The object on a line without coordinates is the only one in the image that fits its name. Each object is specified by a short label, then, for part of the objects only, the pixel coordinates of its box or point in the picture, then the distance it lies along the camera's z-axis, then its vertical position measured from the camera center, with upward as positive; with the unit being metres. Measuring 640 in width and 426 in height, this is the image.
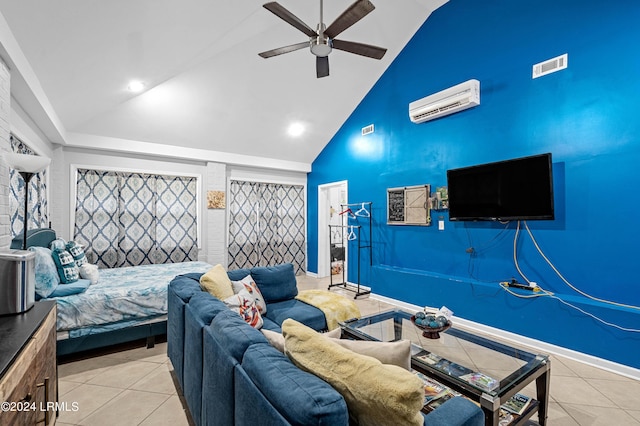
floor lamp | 2.29 +0.45
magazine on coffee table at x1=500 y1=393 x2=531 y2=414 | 1.79 -1.18
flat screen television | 3.05 +0.28
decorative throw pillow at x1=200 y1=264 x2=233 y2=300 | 2.36 -0.55
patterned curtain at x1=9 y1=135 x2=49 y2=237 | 2.87 +0.23
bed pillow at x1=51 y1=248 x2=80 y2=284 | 2.77 -0.44
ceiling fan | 2.41 +1.68
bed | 2.62 -0.88
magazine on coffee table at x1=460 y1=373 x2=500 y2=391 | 1.63 -0.95
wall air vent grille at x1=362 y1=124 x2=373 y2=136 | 5.28 +1.57
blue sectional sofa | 0.89 -0.61
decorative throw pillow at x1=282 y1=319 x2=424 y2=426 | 0.89 -0.54
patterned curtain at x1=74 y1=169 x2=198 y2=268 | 4.59 +0.01
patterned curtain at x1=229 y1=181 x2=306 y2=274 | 5.98 -0.17
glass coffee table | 1.62 -0.97
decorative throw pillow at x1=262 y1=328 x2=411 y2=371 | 1.19 -0.55
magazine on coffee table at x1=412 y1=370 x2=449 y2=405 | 1.74 -1.08
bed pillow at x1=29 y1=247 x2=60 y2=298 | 2.44 -0.47
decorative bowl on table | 2.25 -0.84
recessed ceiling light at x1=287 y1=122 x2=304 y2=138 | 5.59 +1.68
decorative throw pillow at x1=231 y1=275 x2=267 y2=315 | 2.65 -0.65
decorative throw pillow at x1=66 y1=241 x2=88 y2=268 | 3.15 -0.37
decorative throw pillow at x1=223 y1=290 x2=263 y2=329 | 2.29 -0.72
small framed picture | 5.54 +0.33
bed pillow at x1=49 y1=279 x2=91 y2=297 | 2.61 -0.64
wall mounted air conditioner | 3.73 +1.52
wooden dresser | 1.02 -0.60
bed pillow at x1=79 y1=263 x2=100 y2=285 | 3.13 -0.58
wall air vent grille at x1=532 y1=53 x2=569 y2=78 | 3.11 +1.61
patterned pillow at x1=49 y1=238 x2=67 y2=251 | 2.87 -0.25
